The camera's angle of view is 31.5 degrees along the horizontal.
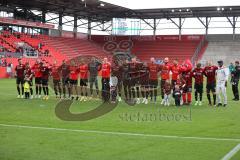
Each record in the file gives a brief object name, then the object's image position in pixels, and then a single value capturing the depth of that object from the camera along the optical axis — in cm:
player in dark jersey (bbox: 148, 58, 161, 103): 2005
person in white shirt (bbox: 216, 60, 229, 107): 1839
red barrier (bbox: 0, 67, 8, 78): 4491
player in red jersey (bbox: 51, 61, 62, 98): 2192
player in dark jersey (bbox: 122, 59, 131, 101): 1992
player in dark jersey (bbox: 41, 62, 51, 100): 2203
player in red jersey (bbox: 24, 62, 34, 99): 2223
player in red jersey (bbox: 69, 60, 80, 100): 2118
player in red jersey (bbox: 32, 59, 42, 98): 2209
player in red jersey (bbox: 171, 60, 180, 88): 1923
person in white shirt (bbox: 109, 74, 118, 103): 2011
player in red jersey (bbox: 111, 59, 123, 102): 2017
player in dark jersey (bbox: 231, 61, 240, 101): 2209
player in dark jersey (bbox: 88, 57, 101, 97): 2122
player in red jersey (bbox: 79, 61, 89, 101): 2112
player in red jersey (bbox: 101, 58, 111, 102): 1994
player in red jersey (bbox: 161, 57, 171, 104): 1948
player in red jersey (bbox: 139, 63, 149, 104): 2002
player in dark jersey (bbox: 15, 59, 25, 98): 2259
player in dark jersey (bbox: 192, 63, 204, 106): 1914
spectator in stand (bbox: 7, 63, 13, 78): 4550
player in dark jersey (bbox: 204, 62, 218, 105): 1892
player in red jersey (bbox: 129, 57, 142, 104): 1991
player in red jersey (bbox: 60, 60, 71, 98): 2152
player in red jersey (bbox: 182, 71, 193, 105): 1905
